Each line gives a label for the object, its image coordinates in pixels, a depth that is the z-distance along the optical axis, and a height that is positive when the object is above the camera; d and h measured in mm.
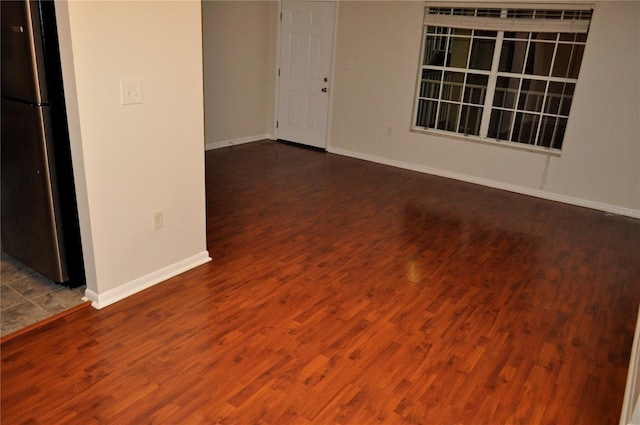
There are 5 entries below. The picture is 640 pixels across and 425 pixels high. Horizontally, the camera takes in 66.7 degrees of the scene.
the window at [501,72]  5086 -19
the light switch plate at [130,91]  2637 -223
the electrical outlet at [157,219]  3041 -1016
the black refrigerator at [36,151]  2494 -581
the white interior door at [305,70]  6543 -146
